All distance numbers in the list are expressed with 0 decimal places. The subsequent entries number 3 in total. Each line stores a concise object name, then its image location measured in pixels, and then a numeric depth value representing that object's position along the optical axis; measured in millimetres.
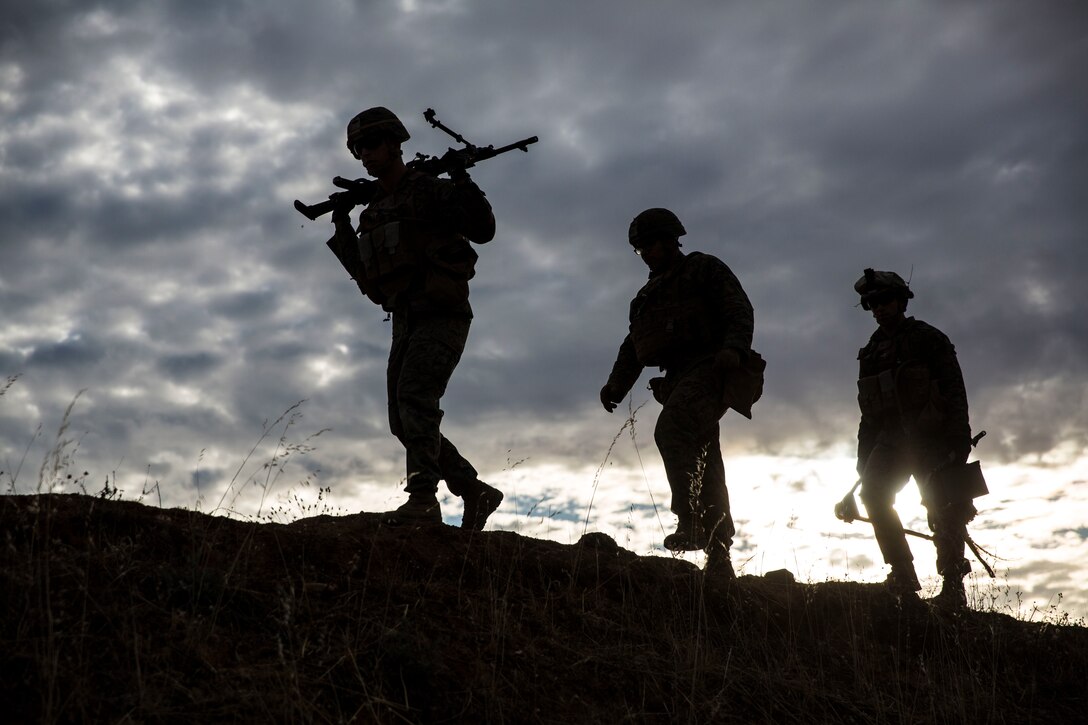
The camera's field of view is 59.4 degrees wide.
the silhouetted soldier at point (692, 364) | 6184
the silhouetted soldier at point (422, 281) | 5754
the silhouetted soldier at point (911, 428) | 7633
